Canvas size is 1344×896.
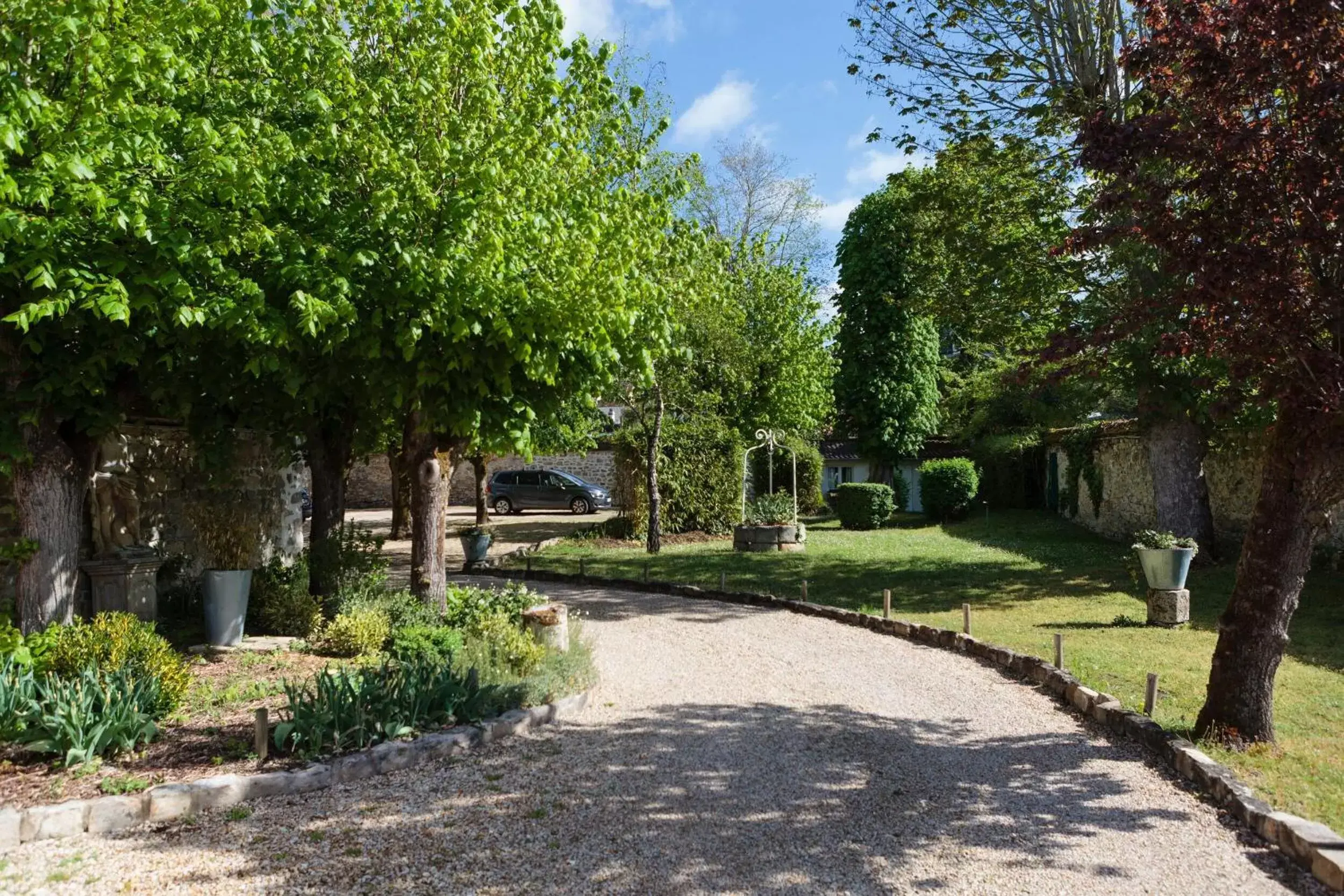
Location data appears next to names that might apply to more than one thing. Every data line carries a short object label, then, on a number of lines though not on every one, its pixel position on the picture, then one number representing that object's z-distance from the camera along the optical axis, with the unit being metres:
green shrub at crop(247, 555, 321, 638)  9.30
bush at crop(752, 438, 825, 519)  23.41
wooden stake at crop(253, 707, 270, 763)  5.13
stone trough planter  17.17
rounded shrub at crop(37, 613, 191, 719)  5.95
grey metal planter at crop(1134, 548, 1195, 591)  9.49
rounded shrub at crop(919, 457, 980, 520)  24.55
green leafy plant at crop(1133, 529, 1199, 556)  9.76
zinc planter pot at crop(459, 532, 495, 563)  15.84
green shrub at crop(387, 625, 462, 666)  6.75
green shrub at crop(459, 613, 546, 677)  6.91
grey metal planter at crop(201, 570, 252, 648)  8.45
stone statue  8.66
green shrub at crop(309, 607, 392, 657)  8.12
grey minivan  27.92
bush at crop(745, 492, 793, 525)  17.66
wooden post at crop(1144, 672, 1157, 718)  5.95
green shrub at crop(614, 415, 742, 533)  19.77
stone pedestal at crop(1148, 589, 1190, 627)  9.41
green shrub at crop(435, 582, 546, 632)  8.76
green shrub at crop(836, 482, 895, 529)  22.77
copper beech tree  4.95
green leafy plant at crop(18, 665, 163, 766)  4.98
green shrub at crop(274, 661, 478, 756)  5.28
